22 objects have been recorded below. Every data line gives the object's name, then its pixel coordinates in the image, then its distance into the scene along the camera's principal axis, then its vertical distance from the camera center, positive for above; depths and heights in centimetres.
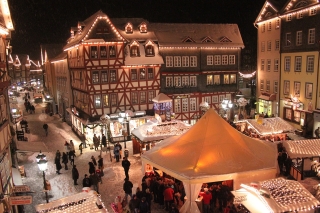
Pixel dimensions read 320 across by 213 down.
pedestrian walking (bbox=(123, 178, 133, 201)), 1330 -531
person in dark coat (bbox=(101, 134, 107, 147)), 2282 -541
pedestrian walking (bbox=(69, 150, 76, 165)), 1905 -548
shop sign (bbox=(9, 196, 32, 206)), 1014 -440
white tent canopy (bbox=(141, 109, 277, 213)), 1121 -374
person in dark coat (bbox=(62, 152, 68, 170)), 1848 -550
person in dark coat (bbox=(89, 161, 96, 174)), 1567 -519
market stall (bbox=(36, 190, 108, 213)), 819 -384
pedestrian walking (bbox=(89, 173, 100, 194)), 1430 -527
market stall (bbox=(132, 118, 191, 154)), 1825 -400
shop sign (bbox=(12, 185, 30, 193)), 1165 -466
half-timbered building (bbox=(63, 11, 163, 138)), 2472 +25
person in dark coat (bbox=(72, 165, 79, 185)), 1585 -554
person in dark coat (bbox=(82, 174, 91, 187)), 1403 -532
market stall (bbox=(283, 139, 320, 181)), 1217 -379
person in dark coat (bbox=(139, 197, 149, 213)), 1091 -507
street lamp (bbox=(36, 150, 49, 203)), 1173 -364
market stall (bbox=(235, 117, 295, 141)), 1867 -401
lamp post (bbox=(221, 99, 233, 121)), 2731 -352
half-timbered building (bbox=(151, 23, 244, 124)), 2873 +30
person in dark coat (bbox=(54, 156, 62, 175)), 1772 -566
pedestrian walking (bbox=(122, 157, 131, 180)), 1534 -497
